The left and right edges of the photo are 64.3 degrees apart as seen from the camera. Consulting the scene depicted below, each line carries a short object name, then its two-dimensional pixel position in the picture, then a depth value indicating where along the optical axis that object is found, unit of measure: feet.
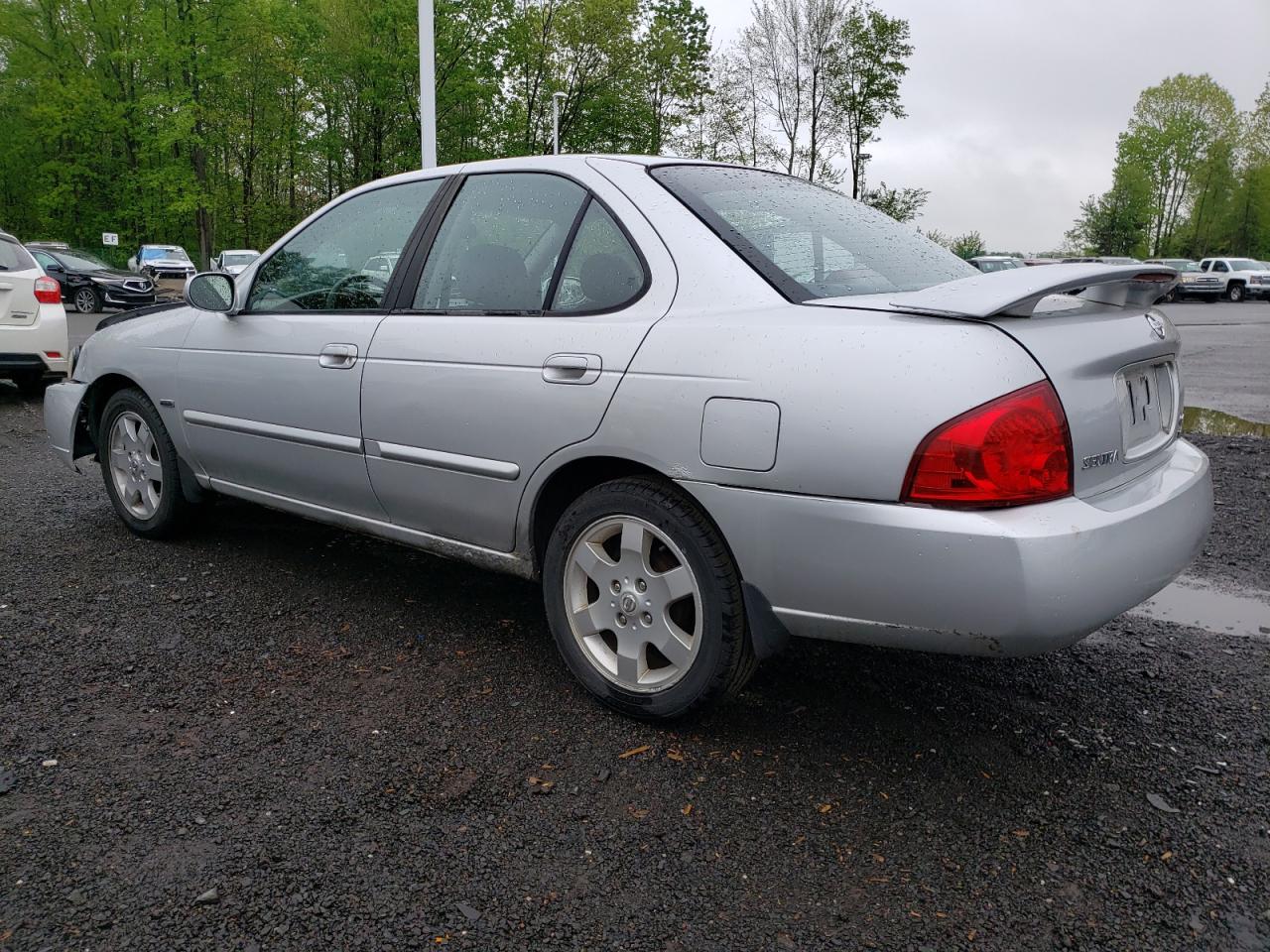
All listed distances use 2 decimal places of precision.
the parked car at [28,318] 30.35
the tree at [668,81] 127.13
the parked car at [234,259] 103.50
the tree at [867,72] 124.88
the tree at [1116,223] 185.38
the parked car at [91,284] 77.51
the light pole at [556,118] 106.11
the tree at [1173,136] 204.44
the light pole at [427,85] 43.47
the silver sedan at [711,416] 7.59
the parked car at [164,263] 102.53
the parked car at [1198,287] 133.39
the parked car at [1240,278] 131.34
